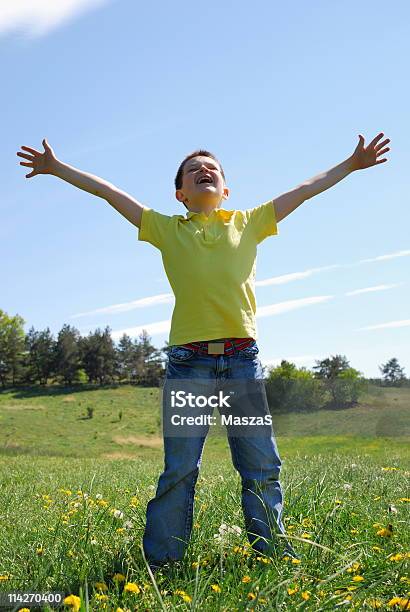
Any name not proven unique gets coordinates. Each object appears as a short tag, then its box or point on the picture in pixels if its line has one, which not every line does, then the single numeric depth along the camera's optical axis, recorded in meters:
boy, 3.30
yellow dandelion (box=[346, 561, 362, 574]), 2.79
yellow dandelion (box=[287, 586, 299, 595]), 2.36
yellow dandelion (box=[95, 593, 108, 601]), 2.42
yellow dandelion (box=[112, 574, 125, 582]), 2.73
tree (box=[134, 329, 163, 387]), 55.69
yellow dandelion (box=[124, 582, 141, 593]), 2.41
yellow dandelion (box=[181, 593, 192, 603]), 2.34
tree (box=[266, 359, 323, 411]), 31.06
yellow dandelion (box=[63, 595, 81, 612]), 2.13
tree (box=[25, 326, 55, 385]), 59.73
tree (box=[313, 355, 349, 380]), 36.88
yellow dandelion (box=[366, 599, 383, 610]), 2.41
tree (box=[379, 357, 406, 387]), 35.06
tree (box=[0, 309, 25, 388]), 59.25
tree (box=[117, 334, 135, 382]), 58.56
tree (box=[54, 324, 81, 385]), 58.81
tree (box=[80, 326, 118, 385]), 58.81
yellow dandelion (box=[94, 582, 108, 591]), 2.56
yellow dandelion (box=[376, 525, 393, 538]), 3.12
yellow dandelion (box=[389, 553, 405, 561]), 2.82
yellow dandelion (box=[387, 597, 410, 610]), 2.28
